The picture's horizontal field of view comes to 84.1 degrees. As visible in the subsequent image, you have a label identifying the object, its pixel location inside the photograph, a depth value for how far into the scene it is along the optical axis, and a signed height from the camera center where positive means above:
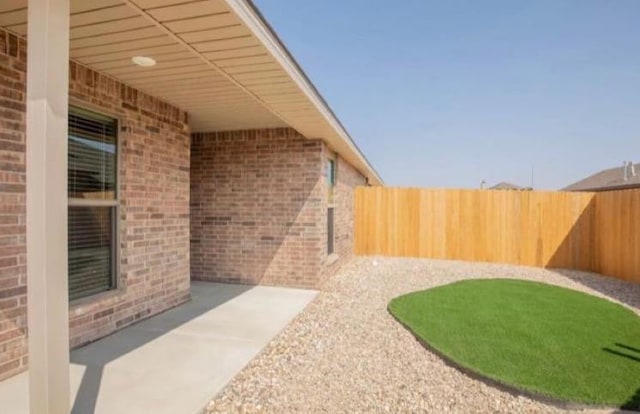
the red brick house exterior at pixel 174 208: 3.18 -0.07
